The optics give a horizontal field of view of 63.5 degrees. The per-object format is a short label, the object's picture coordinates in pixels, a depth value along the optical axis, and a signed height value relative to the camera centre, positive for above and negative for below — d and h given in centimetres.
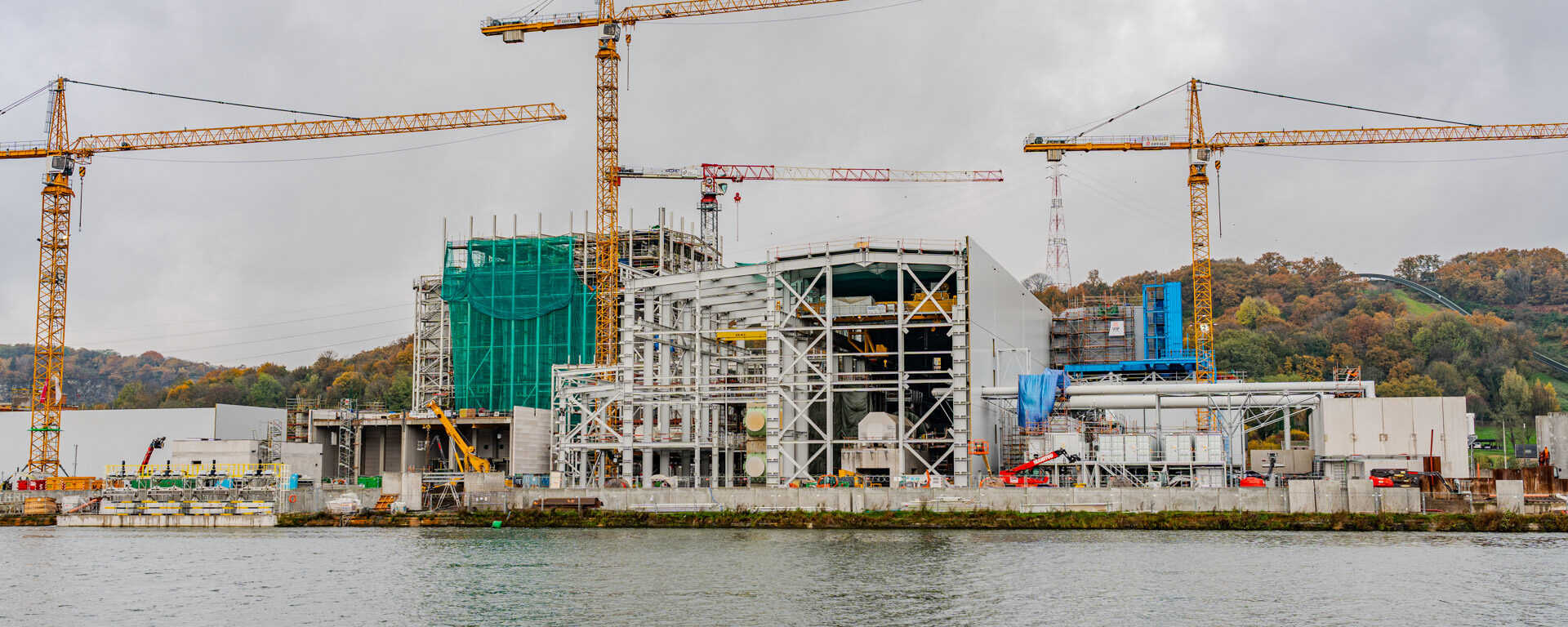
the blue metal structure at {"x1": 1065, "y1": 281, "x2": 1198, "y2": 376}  13362 +996
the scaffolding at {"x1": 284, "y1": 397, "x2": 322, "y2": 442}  11400 +30
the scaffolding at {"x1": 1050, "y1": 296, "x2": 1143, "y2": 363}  13538 +942
